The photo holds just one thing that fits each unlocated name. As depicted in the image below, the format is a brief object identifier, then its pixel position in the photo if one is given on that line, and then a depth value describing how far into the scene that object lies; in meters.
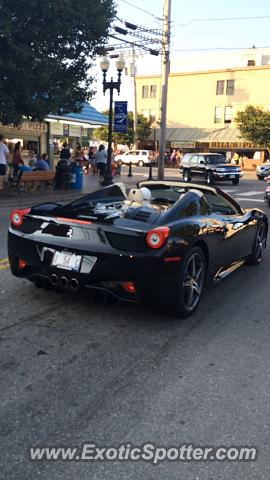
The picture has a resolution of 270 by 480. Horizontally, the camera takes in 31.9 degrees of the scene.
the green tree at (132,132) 56.12
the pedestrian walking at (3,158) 14.00
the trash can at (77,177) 17.17
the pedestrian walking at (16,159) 15.93
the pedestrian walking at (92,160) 27.77
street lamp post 17.61
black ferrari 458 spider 4.13
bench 14.87
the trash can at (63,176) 16.61
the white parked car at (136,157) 45.47
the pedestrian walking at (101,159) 22.61
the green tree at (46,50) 12.05
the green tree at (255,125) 45.50
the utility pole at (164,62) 22.19
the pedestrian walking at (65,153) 19.62
